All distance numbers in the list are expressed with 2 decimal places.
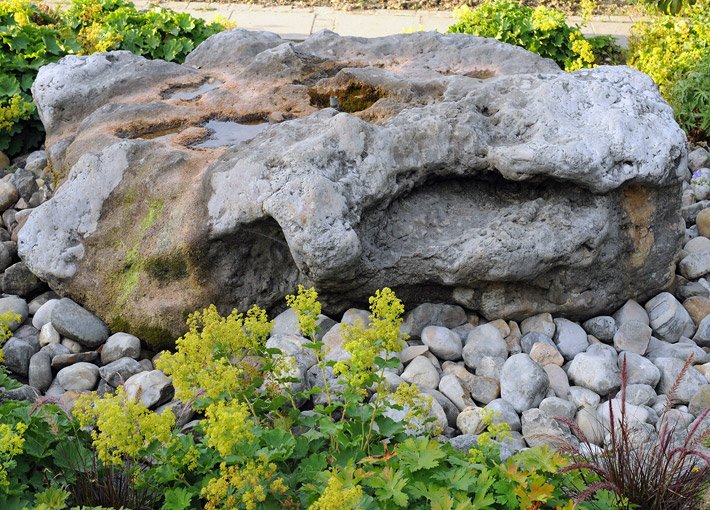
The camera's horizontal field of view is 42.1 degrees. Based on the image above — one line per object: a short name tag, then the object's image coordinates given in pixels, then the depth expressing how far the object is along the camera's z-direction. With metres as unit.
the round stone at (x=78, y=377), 4.40
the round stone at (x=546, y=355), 4.45
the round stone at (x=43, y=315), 4.77
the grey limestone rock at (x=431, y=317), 4.57
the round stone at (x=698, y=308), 4.82
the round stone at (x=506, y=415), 4.04
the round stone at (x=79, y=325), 4.62
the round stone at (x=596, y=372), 4.28
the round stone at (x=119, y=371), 4.41
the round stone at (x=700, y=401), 4.09
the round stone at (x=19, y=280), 5.02
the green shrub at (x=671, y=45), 7.08
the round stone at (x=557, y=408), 4.11
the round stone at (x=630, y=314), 4.75
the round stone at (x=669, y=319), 4.69
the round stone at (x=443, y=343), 4.46
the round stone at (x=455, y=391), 4.19
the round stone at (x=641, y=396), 4.22
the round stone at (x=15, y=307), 4.83
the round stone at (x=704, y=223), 5.48
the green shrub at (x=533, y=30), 7.68
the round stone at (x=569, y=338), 4.55
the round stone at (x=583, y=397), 4.20
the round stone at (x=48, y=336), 4.65
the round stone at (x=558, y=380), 4.29
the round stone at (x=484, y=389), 4.24
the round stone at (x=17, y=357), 4.52
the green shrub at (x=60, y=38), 6.67
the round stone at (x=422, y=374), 4.27
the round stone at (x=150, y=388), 4.20
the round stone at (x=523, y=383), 4.17
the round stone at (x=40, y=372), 4.45
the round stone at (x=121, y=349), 4.52
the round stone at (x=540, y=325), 4.61
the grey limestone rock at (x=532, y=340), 4.53
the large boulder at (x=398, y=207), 4.32
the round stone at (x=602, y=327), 4.69
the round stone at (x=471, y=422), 3.98
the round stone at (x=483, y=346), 4.45
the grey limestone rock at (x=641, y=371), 4.33
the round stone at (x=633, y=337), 4.56
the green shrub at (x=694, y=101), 6.67
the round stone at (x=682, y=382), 4.23
